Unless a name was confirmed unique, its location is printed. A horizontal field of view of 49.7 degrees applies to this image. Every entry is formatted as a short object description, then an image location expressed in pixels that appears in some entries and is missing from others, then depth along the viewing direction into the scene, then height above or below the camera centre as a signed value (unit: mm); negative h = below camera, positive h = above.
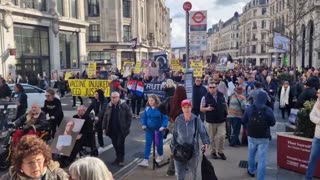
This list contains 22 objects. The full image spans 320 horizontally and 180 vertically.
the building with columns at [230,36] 141250 +13777
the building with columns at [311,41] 40781 +3170
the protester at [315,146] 6070 -1406
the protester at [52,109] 8602 -1020
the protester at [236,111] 9227 -1176
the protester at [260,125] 6234 -1058
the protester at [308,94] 9789 -767
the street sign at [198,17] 9203 +1345
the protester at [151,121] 7582 -1183
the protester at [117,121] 7855 -1213
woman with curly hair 3135 -848
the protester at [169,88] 10938 -650
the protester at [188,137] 5555 -1125
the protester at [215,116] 8047 -1133
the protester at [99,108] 8703 -1110
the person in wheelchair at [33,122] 7141 -1148
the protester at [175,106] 7216 -824
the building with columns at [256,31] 104312 +11384
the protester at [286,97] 13070 -1133
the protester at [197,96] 9969 -830
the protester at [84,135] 7812 -1551
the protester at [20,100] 10492 -964
